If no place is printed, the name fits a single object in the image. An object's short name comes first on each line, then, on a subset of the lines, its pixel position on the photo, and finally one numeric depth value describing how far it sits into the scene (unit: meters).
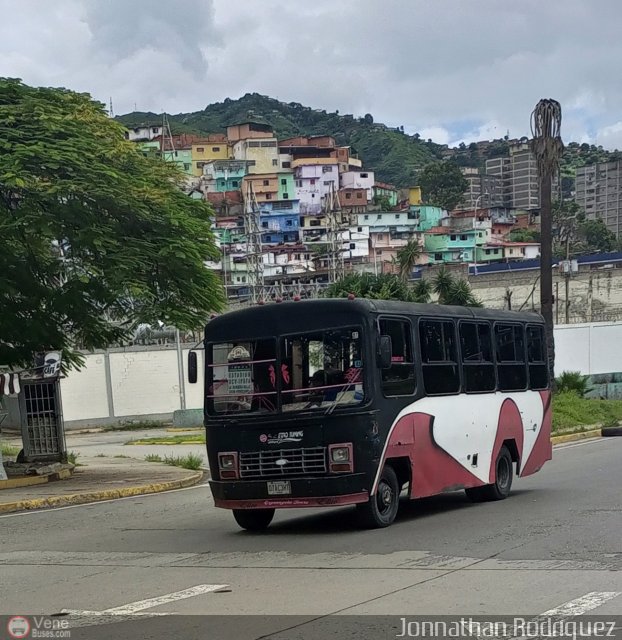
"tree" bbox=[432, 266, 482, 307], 59.97
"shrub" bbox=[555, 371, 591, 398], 35.34
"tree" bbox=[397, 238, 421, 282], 79.06
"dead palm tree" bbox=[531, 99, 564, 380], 30.70
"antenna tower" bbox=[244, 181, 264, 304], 79.93
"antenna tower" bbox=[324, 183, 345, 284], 92.00
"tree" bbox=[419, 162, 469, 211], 159.75
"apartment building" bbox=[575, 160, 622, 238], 187.62
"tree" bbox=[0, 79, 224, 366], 17.77
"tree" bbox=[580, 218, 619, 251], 125.61
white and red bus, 11.98
